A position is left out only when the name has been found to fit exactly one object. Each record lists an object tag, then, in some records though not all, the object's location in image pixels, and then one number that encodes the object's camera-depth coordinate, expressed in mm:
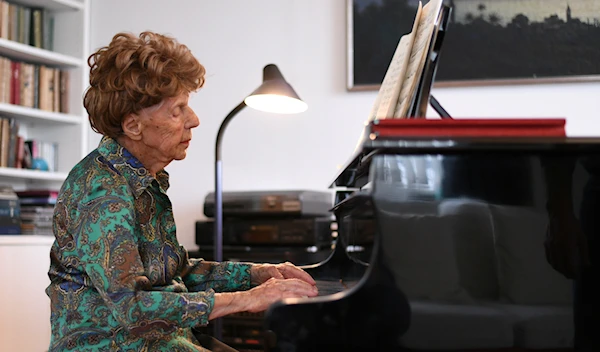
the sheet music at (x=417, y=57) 1374
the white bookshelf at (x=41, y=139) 3211
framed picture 3387
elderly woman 1376
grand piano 1139
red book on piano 1126
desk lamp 2826
